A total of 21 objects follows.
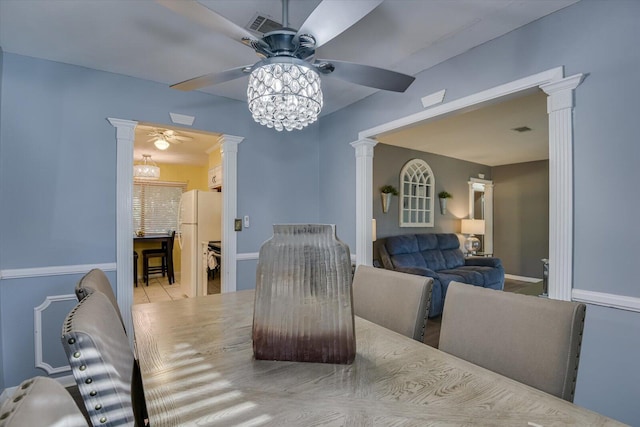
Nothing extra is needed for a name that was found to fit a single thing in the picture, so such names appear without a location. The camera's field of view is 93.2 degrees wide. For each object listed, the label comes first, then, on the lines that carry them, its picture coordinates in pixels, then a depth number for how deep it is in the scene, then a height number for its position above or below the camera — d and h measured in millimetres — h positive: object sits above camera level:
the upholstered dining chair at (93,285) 1079 -277
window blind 6586 +219
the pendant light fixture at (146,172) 5168 +736
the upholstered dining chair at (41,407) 417 -289
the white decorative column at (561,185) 1624 +176
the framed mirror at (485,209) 6602 +180
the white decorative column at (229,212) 2980 +29
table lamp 5551 -258
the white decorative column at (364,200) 2955 +160
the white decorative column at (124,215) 2463 -2
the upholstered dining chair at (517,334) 942 -414
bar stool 5836 -881
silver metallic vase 991 -282
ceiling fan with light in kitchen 4121 +1112
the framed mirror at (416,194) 4980 +388
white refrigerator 4258 -233
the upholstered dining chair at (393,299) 1347 -406
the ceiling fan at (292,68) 1116 +700
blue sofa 3803 -682
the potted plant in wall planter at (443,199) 5547 +326
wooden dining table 709 -479
